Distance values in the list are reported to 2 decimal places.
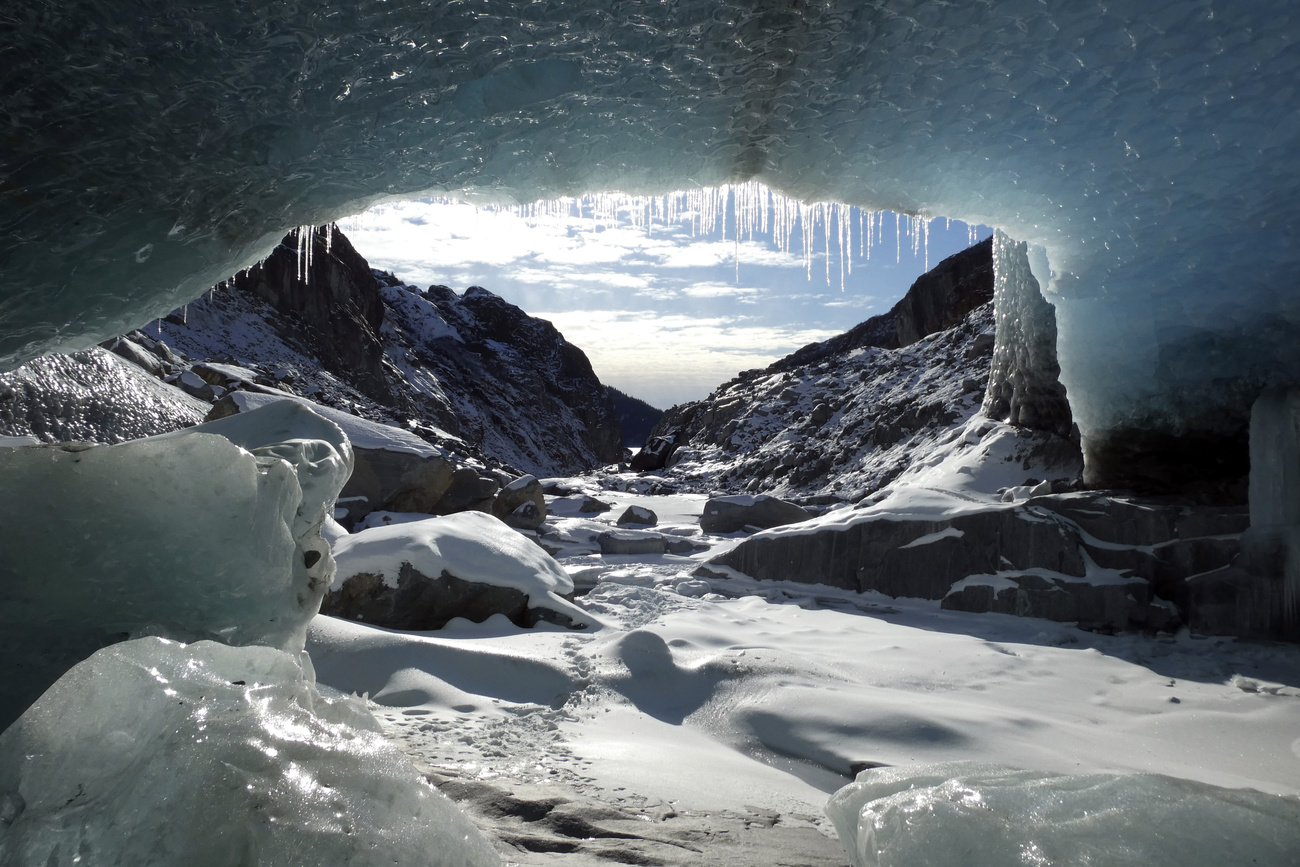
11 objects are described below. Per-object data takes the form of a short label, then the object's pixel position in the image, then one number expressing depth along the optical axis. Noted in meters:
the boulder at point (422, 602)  4.51
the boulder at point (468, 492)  9.92
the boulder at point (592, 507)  14.02
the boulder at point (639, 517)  11.59
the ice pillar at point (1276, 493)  5.07
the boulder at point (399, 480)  8.43
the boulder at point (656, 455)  30.45
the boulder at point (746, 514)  10.18
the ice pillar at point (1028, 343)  8.87
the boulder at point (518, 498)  10.76
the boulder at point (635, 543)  8.59
